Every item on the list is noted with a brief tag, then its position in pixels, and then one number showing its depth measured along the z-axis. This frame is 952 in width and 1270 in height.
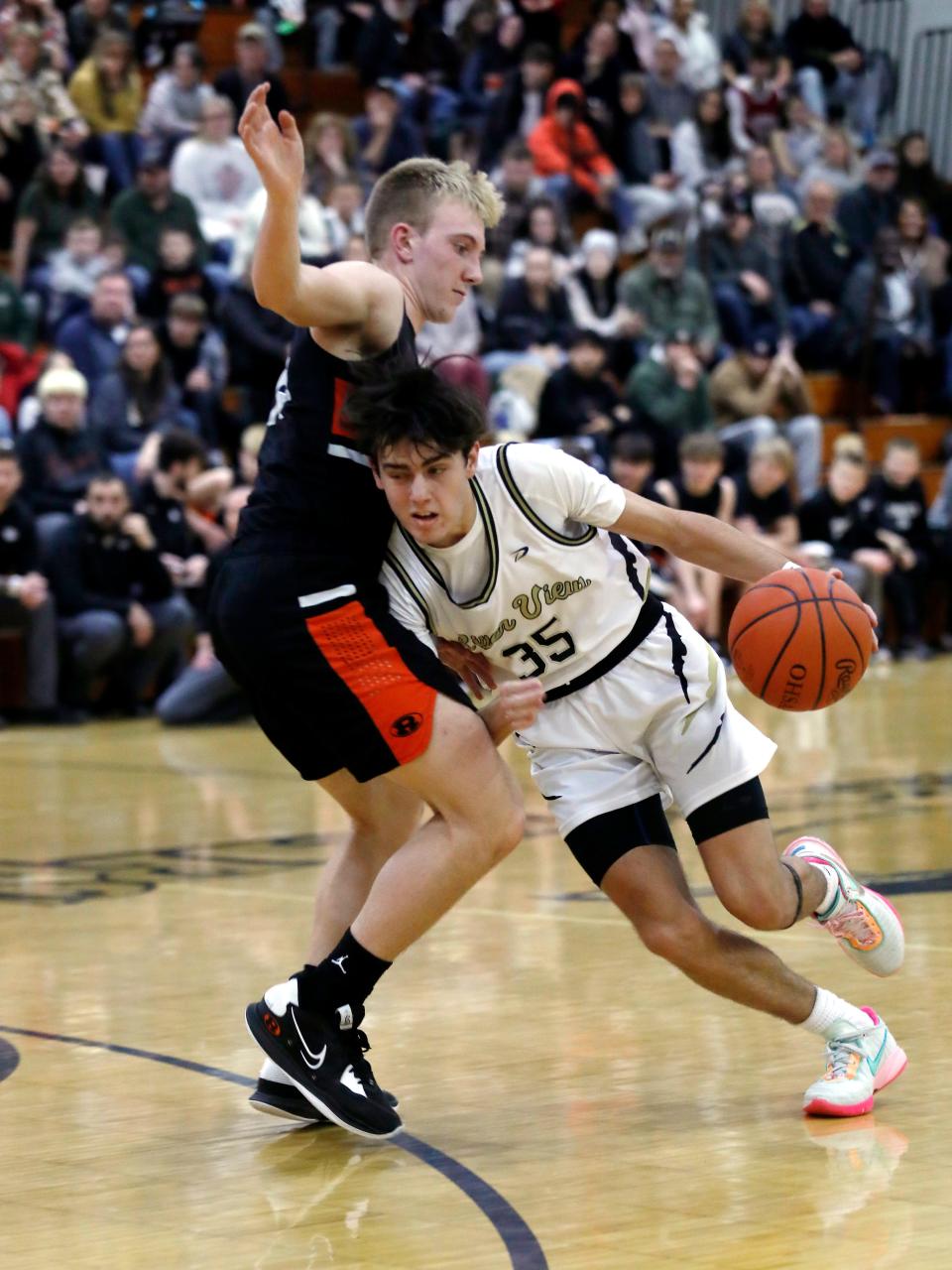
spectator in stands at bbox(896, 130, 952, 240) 20.33
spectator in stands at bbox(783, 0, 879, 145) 21.36
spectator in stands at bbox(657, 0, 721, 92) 20.08
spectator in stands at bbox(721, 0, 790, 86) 20.81
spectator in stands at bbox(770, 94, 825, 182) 20.53
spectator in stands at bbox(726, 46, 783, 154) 20.22
